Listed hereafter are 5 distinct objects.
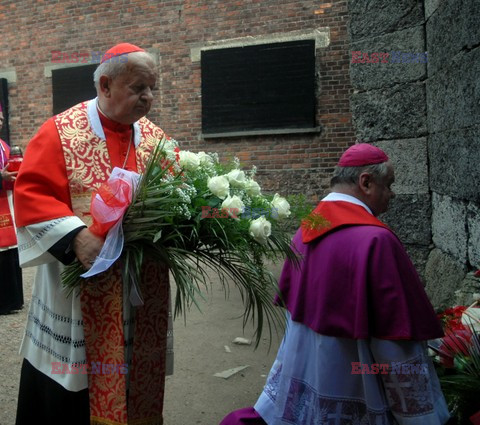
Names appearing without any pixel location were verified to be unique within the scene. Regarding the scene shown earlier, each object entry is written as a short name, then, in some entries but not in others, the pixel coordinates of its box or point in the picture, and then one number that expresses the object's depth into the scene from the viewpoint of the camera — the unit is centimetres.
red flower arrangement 247
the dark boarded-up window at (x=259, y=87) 917
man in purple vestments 214
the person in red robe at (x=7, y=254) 564
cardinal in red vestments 215
